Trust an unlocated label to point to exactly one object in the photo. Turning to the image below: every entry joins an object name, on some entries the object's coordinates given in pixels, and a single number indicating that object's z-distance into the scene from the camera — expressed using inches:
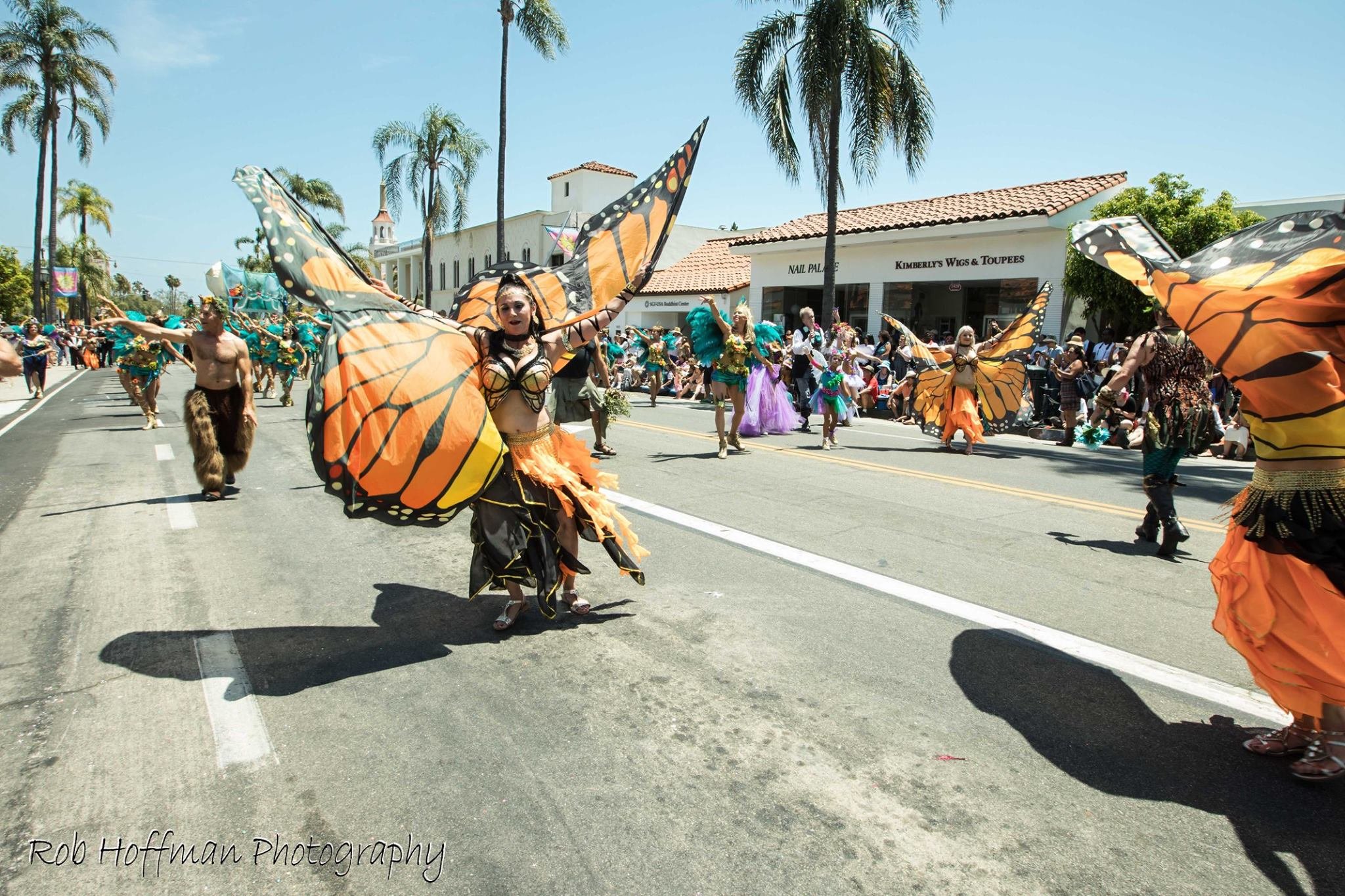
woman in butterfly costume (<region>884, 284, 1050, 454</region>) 448.8
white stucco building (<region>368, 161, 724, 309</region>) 1833.2
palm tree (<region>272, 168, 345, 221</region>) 1910.7
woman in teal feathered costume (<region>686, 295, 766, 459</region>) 429.1
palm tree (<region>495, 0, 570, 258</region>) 1062.4
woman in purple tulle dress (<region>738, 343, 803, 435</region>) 521.7
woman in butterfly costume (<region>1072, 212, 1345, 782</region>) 114.0
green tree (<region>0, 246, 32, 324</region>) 2011.6
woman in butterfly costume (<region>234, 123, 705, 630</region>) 136.9
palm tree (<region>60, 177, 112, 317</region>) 2230.6
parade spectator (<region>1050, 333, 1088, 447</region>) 527.8
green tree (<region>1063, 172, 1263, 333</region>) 660.1
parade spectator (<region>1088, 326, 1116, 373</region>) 617.9
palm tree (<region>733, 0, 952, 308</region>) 737.0
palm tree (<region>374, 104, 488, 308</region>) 1390.3
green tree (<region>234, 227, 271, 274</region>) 2305.6
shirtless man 299.9
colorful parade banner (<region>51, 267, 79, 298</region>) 1796.3
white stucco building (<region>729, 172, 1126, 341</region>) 837.2
